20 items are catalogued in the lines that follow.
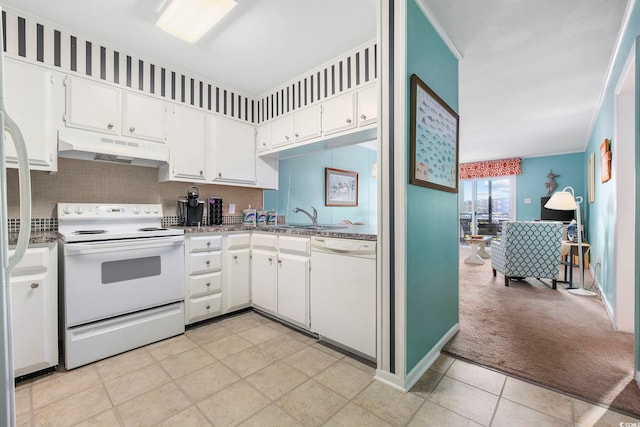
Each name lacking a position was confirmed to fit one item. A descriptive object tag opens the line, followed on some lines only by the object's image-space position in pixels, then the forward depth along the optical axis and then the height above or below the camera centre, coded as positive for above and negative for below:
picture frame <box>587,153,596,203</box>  4.36 +0.56
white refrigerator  0.86 -0.30
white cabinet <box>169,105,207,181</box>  2.75 +0.63
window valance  6.91 +1.10
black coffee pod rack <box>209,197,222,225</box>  3.12 +0.01
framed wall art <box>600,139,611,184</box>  2.92 +0.56
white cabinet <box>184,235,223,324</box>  2.52 -0.61
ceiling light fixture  1.87 +1.33
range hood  2.18 +0.51
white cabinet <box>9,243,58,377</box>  1.73 -0.63
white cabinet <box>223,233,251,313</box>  2.75 -0.59
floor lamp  3.60 +0.09
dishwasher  1.91 -0.59
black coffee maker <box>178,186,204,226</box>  2.86 +0.02
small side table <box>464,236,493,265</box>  5.43 -0.70
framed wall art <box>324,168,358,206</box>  4.61 +0.41
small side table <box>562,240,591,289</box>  3.84 -0.65
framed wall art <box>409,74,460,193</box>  1.73 +0.50
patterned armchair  3.63 -0.48
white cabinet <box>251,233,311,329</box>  2.37 -0.58
